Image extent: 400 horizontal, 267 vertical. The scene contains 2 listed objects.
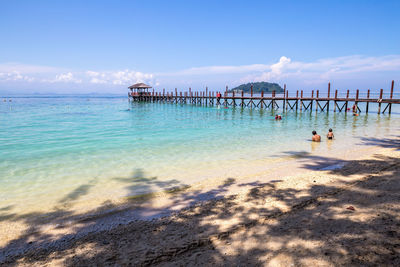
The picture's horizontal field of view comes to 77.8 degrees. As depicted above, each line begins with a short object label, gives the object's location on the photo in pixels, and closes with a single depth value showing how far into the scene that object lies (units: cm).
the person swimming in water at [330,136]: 1497
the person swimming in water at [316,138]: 1434
